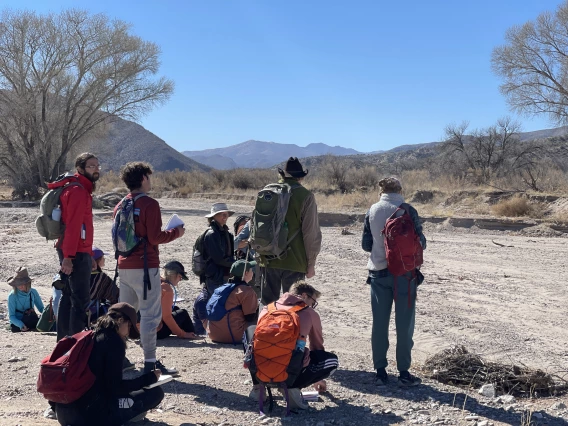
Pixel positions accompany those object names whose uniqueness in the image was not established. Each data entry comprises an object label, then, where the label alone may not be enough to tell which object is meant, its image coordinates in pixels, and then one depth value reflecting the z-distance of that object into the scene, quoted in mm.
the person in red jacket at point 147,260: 4674
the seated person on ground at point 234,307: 6082
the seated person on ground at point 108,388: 3842
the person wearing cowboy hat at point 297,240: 5223
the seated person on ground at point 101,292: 6199
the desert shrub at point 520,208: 20000
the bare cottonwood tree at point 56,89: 31031
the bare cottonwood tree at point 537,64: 26875
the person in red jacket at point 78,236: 4945
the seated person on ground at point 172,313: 6496
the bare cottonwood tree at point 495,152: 33344
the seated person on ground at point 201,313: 6762
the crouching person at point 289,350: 4262
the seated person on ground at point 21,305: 7469
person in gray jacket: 4934
